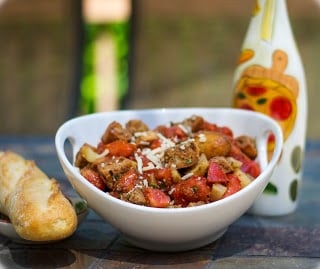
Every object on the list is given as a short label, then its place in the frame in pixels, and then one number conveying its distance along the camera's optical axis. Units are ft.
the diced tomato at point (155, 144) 3.03
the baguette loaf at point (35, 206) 2.74
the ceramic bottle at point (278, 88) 3.36
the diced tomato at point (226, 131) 3.23
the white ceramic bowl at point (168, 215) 2.72
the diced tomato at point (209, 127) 3.19
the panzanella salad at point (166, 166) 2.83
